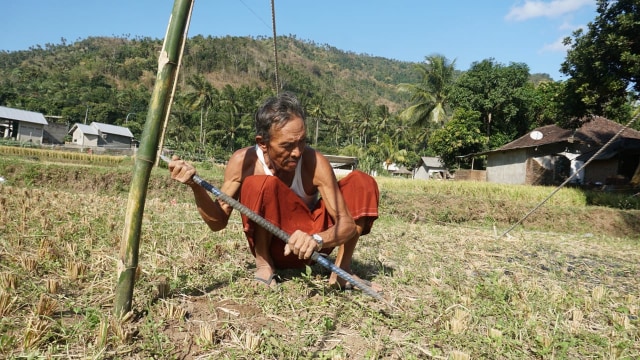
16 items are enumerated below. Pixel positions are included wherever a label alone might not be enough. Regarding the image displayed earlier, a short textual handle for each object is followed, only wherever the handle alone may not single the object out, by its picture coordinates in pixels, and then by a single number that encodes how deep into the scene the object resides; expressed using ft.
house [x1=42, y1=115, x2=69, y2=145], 143.20
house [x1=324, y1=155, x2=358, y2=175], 86.74
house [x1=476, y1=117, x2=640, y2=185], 57.11
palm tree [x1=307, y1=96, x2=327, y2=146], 201.36
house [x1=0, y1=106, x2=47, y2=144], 125.80
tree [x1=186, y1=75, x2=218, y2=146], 173.68
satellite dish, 64.59
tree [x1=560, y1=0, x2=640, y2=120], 34.86
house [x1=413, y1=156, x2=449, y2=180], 123.36
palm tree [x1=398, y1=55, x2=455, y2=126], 104.73
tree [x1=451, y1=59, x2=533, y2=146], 82.12
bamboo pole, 5.74
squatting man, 7.22
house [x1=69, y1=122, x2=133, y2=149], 144.25
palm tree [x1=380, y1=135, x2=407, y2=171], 138.41
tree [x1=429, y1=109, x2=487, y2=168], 83.51
